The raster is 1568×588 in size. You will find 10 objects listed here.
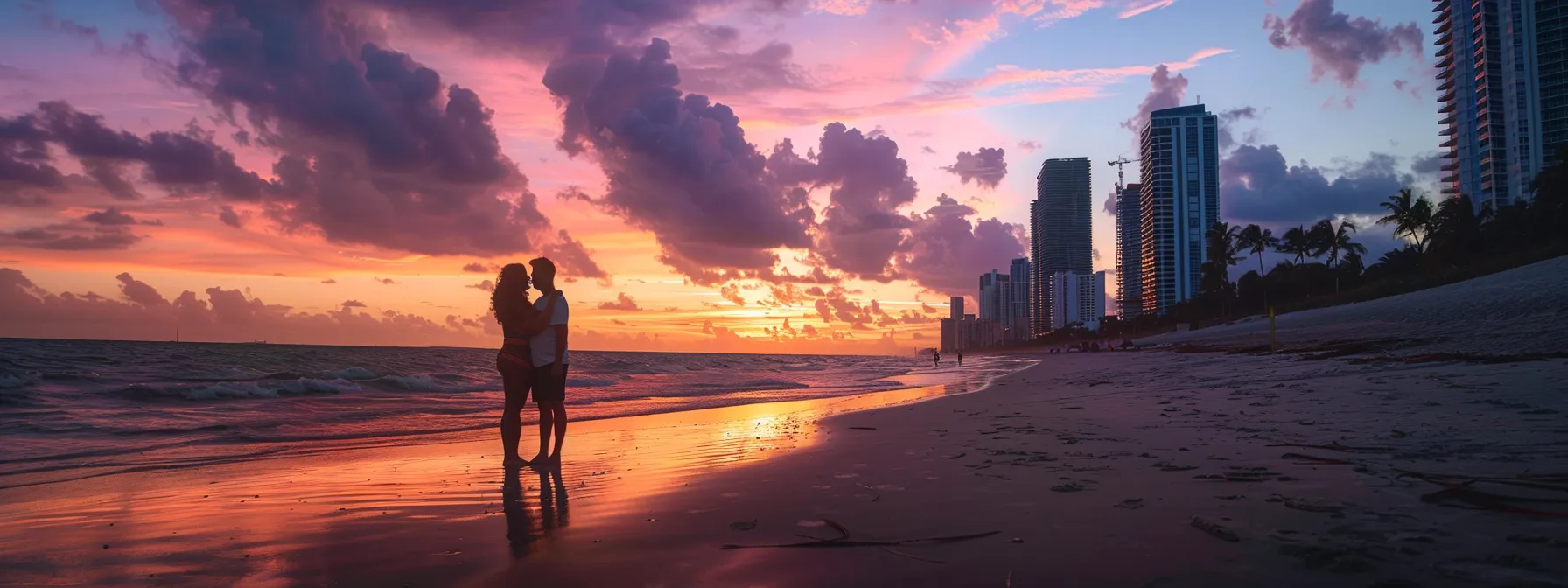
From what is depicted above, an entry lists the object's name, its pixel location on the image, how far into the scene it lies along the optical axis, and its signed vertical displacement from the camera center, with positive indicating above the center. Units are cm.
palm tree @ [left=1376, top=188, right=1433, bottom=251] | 7225 +1114
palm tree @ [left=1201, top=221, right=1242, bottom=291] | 9850 +1008
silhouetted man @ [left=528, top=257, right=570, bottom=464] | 791 -19
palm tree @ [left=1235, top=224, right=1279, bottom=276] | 9831 +1220
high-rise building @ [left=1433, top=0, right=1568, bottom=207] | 11200 +3722
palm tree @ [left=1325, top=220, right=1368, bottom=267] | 8650 +1053
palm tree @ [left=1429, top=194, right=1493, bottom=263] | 5906 +824
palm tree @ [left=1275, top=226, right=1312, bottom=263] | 9162 +1090
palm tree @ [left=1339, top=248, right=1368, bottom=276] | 8592 +817
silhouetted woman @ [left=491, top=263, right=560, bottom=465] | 778 +9
